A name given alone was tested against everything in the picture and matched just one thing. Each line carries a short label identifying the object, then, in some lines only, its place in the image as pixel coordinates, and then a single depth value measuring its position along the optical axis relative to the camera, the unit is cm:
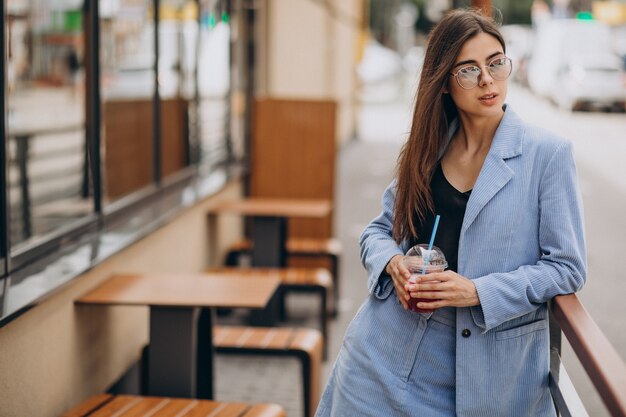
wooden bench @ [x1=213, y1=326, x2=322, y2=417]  445
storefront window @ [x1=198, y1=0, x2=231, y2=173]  782
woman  230
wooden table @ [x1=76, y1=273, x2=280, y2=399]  374
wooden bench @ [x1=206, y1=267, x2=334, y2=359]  597
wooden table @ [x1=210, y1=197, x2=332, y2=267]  640
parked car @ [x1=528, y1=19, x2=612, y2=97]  3141
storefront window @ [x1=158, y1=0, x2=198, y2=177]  702
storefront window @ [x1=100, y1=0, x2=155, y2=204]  681
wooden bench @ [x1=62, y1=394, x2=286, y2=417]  339
